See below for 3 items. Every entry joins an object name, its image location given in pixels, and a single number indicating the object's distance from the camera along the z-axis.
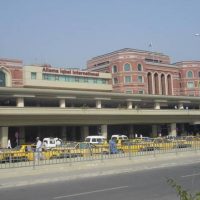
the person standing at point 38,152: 22.04
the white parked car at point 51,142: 42.55
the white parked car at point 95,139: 44.03
